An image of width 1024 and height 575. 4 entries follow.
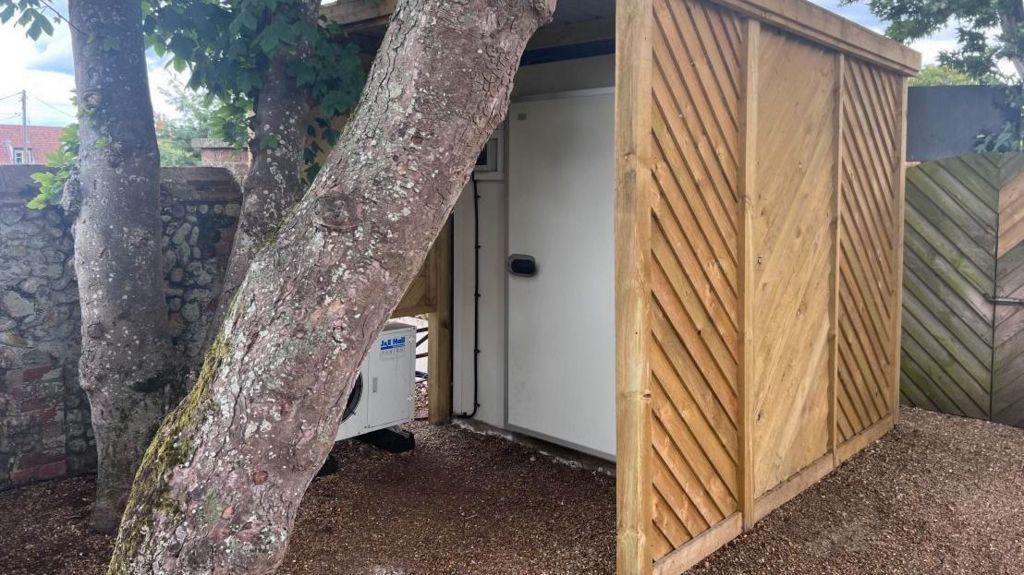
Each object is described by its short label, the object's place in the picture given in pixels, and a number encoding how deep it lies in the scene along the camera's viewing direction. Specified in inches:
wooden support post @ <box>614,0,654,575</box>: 112.2
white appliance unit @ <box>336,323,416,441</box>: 178.7
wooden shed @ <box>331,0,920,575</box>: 117.4
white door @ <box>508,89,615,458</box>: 165.8
